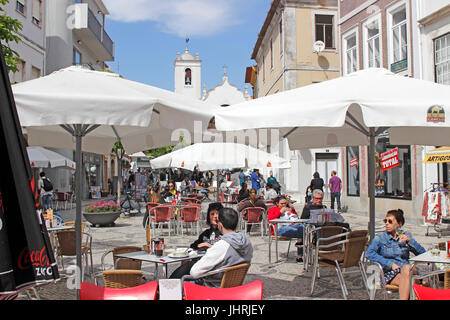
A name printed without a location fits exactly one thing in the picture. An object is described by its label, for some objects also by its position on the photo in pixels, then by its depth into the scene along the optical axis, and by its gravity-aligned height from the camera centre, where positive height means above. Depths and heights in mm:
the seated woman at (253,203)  12359 -566
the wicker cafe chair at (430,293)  2928 -739
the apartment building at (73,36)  24984 +9243
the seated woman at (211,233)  5745 -677
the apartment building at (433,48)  13703 +4214
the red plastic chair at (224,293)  2957 -730
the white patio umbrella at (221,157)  13812 +793
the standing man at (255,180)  24172 +131
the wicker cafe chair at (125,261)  5491 -967
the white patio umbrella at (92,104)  4055 +766
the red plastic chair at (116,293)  2887 -713
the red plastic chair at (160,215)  12276 -870
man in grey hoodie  4465 -707
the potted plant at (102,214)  14188 -953
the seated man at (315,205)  8344 -429
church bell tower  80750 +20059
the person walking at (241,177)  33672 +379
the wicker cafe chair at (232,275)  4242 -888
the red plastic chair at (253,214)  11938 -844
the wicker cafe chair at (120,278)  4086 -859
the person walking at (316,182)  18500 -5
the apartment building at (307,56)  25172 +7304
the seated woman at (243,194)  15471 -396
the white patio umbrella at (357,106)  4496 +801
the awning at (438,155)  12552 +724
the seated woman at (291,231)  8289 -900
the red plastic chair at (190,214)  12375 -854
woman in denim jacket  5324 -790
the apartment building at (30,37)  18547 +6645
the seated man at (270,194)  15682 -414
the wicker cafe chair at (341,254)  5676 -978
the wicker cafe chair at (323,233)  6414 -750
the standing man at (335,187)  18734 -243
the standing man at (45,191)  18531 -282
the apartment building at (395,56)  14266 +4524
